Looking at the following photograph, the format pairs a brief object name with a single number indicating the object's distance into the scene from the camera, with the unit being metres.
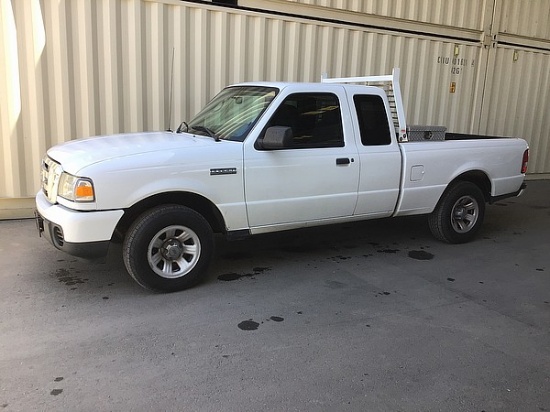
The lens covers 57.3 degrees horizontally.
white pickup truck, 4.32
